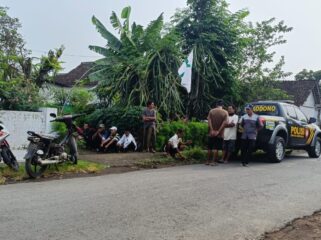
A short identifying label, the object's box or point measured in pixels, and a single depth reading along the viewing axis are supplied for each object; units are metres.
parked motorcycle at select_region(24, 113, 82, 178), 8.88
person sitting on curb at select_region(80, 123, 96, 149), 13.91
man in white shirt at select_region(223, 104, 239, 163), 11.87
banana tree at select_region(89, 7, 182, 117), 15.87
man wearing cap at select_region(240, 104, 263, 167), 11.54
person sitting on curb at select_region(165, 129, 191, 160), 12.41
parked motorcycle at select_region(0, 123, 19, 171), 9.05
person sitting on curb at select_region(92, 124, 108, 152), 13.55
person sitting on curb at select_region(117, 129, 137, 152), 13.17
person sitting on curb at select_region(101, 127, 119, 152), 13.16
